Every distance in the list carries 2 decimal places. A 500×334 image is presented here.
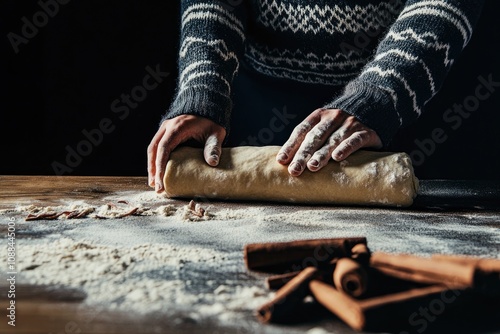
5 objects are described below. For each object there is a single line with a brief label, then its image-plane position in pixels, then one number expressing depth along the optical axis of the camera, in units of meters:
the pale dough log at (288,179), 1.20
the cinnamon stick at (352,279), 0.59
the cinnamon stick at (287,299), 0.56
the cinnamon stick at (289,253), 0.72
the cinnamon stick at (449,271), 0.58
